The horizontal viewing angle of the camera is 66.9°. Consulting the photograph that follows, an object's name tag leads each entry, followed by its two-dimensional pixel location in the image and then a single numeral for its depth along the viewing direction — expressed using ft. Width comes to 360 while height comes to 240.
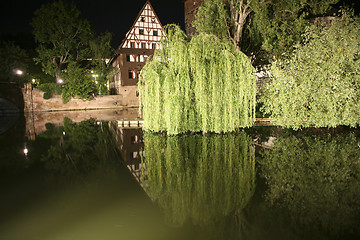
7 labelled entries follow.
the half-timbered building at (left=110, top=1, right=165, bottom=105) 134.21
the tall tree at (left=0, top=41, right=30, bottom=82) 126.03
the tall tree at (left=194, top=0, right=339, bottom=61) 52.31
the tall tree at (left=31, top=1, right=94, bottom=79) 119.75
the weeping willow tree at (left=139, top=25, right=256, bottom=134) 38.86
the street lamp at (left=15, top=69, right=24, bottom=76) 124.67
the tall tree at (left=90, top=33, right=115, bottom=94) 134.92
